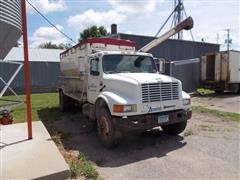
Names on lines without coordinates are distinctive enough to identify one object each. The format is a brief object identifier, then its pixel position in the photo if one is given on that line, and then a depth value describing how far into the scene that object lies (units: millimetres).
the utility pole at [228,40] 33205
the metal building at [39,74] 15898
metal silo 4772
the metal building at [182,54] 13194
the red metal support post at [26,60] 3757
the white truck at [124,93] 4010
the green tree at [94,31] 34590
